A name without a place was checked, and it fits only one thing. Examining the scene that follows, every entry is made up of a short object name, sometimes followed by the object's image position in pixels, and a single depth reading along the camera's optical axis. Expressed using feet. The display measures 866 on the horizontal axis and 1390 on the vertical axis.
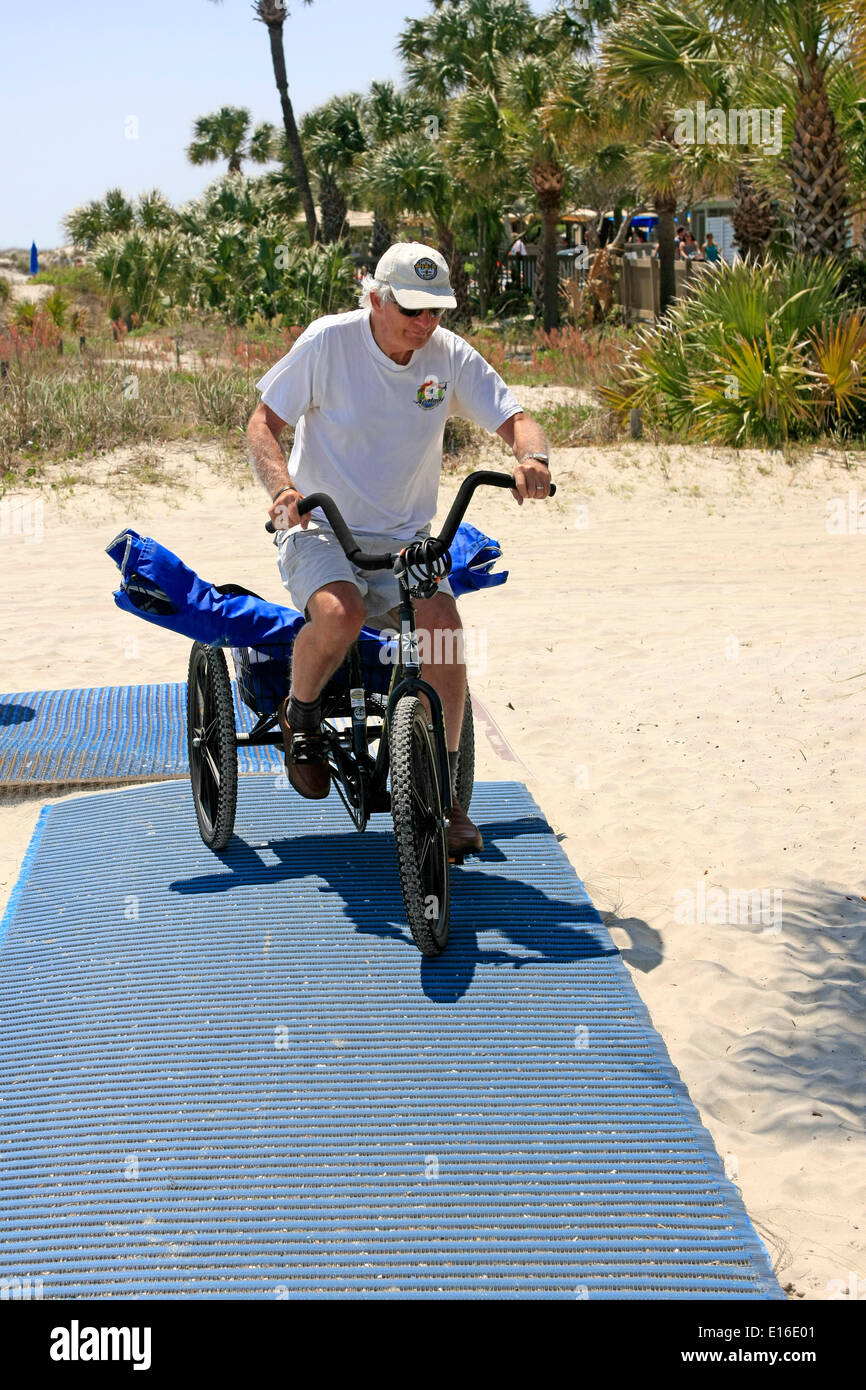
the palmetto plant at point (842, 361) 41.22
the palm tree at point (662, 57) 46.52
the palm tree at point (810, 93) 40.75
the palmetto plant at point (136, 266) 78.64
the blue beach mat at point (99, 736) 18.65
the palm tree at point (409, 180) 85.56
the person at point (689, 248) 94.73
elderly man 12.62
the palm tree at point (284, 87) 97.40
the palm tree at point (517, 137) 79.97
